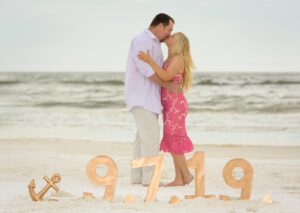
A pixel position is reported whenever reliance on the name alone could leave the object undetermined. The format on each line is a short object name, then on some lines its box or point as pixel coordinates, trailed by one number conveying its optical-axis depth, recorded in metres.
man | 6.24
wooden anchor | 5.28
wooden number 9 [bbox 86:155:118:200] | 5.29
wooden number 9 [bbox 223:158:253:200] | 5.30
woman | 6.31
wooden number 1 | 5.49
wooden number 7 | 5.30
